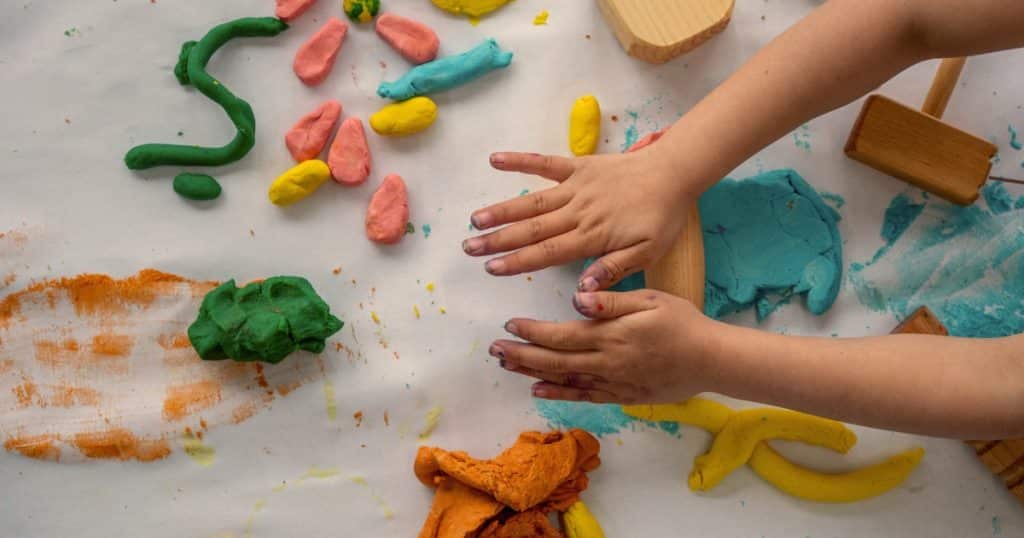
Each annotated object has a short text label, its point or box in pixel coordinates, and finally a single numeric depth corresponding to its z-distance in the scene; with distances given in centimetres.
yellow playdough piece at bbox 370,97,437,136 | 85
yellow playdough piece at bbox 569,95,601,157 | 85
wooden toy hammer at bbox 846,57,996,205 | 84
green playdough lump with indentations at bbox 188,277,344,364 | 77
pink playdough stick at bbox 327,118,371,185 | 84
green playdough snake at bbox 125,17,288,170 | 83
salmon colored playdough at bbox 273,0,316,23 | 85
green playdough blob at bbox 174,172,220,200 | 83
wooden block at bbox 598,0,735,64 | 83
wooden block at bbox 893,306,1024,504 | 82
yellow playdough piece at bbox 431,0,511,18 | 86
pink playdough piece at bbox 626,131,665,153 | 83
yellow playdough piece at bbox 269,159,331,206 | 83
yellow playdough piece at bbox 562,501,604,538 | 81
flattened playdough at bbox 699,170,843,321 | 83
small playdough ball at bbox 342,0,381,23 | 86
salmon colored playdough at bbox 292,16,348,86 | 85
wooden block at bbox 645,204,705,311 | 77
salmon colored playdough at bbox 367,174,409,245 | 84
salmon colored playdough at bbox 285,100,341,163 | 84
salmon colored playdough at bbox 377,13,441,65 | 85
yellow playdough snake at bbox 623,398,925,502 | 83
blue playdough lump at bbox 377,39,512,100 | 85
